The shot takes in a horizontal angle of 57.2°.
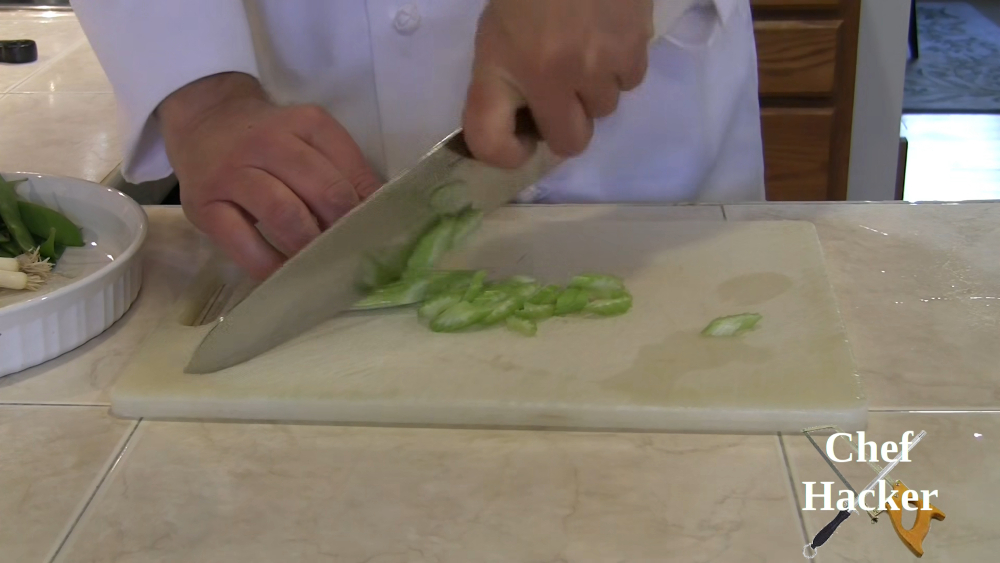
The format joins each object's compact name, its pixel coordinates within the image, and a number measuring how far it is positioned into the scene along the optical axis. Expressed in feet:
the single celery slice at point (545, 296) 2.38
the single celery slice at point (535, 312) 2.33
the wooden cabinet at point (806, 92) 5.84
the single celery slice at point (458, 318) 2.29
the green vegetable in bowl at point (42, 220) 2.62
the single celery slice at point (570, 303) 2.35
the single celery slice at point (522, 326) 2.27
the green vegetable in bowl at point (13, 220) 2.53
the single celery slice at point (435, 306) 2.34
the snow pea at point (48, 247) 2.56
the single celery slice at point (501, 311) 2.30
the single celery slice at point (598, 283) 2.42
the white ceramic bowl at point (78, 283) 2.18
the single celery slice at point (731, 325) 2.22
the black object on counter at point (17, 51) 4.85
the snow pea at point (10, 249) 2.55
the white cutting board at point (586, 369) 1.98
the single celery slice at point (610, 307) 2.34
